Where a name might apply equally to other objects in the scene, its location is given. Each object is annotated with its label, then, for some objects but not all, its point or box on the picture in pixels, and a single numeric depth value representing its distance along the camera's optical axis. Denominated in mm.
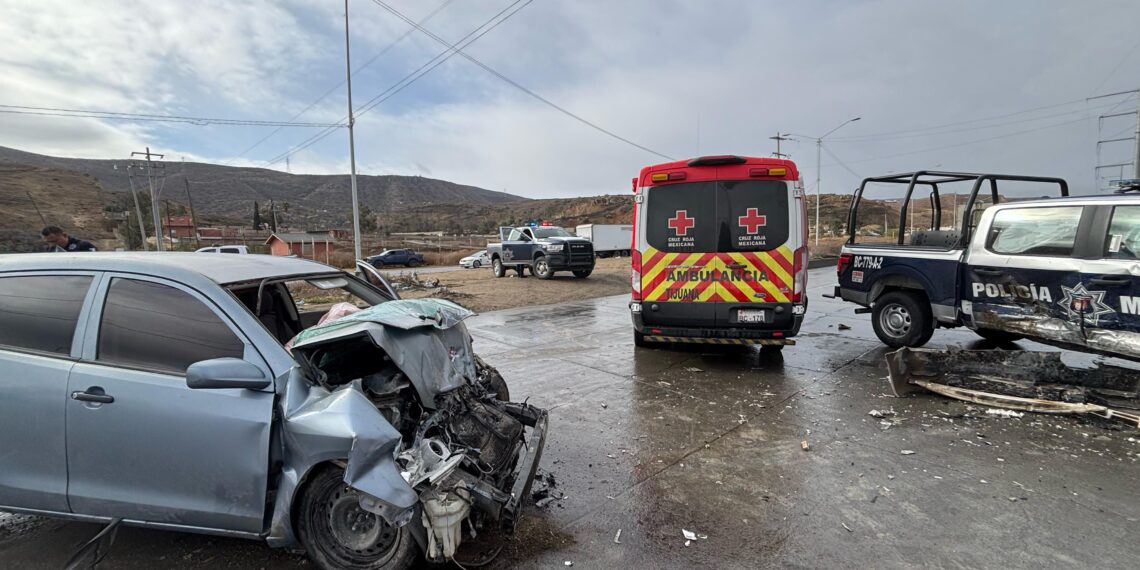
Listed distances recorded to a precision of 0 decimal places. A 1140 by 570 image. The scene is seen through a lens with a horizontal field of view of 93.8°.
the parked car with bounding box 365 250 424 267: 39594
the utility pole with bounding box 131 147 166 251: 33831
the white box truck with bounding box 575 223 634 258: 37719
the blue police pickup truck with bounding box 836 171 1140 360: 5031
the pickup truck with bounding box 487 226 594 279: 18688
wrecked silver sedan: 2430
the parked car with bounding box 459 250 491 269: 34906
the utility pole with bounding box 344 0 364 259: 20828
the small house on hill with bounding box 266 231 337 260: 39866
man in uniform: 7122
